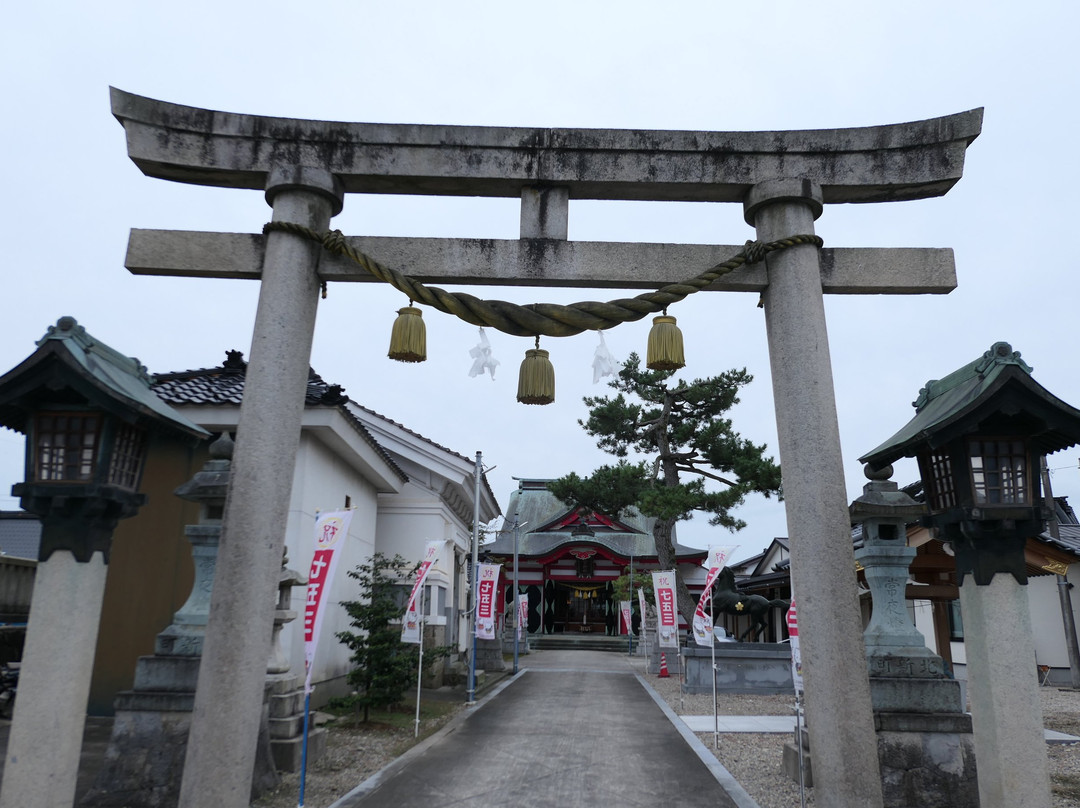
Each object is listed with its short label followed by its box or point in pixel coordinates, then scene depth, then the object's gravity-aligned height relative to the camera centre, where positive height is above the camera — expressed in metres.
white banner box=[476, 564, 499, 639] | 17.11 -0.13
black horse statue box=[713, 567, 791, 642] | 18.89 -0.26
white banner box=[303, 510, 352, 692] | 7.38 +0.05
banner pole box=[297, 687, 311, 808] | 6.73 -1.45
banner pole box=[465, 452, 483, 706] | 15.33 +0.13
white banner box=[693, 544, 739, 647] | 13.52 -0.13
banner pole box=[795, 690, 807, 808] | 6.88 -1.52
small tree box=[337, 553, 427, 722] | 11.62 -1.05
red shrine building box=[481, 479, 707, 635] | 39.06 +1.61
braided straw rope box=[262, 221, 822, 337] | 4.82 +1.90
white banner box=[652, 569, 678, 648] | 19.77 -0.47
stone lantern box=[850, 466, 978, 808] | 6.93 -1.03
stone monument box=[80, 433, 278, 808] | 6.66 -1.33
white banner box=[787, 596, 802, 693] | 8.85 -0.75
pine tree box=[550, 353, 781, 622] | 23.23 +4.88
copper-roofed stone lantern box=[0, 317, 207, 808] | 3.98 +0.45
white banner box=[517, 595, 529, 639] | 28.93 -0.86
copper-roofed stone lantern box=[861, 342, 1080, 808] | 4.33 +0.42
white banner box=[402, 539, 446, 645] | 11.88 -0.26
